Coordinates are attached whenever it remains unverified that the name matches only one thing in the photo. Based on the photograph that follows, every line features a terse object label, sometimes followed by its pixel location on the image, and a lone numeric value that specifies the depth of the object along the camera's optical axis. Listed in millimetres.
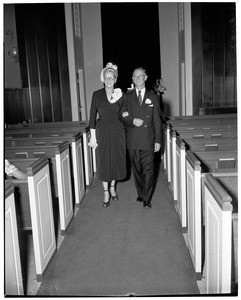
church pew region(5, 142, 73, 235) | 2800
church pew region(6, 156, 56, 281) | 2099
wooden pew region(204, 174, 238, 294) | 1429
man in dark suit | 3111
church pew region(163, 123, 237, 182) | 3548
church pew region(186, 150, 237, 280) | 2112
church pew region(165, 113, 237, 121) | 5346
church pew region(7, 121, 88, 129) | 5307
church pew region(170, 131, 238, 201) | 3004
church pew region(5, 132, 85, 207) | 3477
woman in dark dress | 3237
